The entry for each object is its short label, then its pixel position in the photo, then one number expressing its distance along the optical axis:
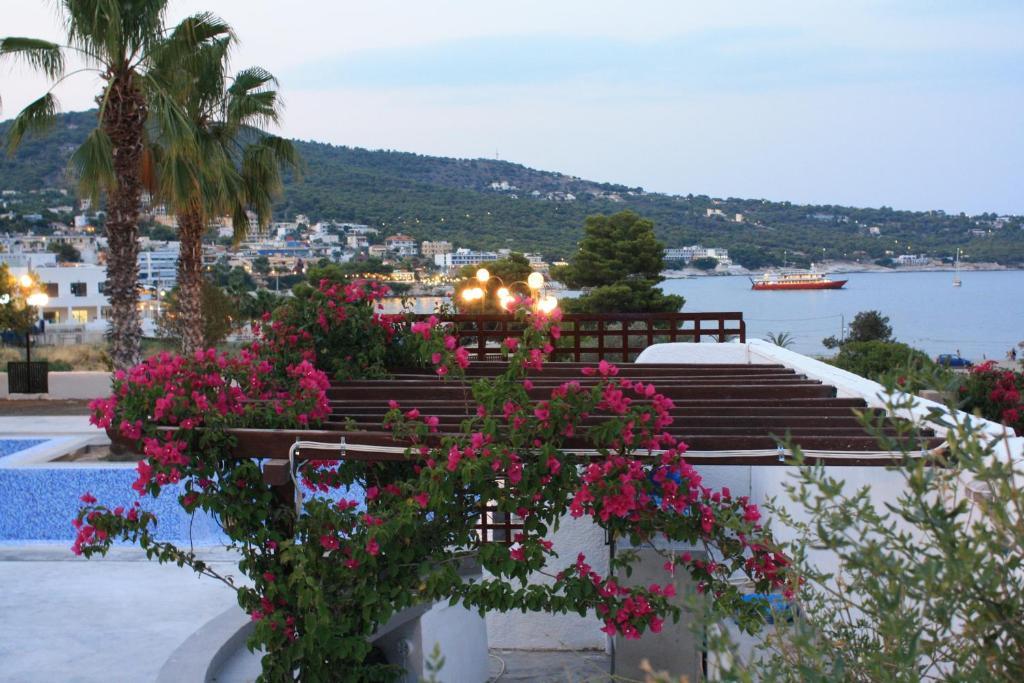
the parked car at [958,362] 37.00
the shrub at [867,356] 19.30
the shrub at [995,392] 5.77
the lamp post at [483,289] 11.55
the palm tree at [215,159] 12.54
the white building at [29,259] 45.81
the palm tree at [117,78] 11.33
